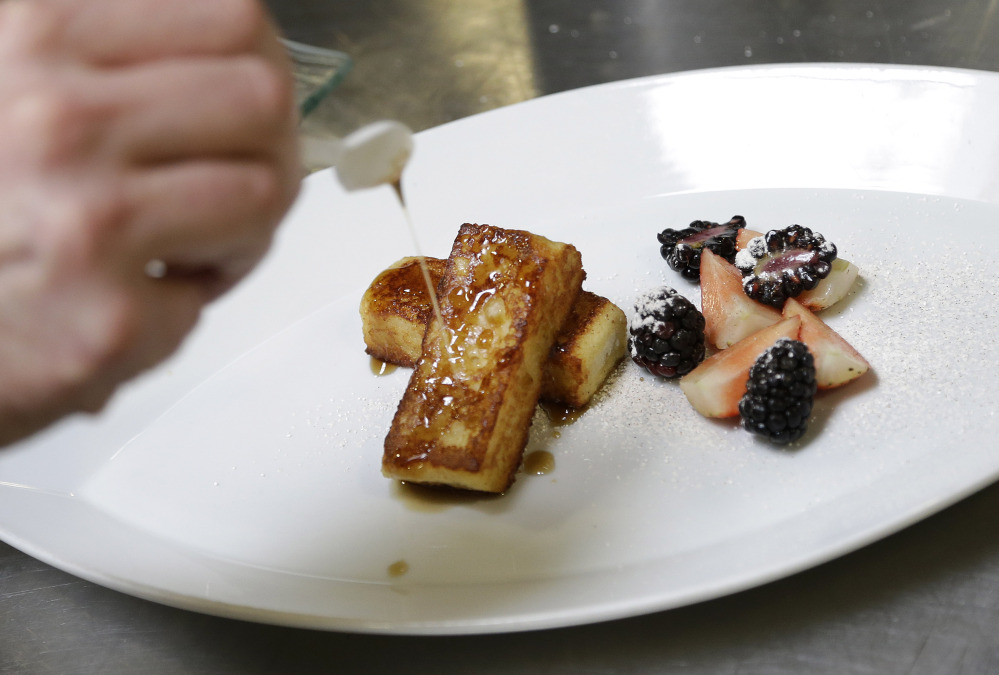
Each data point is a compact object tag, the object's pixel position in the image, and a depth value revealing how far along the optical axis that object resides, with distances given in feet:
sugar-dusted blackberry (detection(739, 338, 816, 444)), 1.69
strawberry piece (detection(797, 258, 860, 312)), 1.82
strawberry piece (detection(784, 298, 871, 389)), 1.74
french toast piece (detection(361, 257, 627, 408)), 1.80
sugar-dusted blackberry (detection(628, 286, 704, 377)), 1.79
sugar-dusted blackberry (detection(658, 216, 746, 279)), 1.89
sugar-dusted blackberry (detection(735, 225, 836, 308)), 1.80
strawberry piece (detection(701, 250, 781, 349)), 1.82
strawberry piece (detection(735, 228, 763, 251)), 1.88
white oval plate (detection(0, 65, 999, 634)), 1.65
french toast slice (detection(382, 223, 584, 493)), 1.74
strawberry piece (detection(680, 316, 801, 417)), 1.75
